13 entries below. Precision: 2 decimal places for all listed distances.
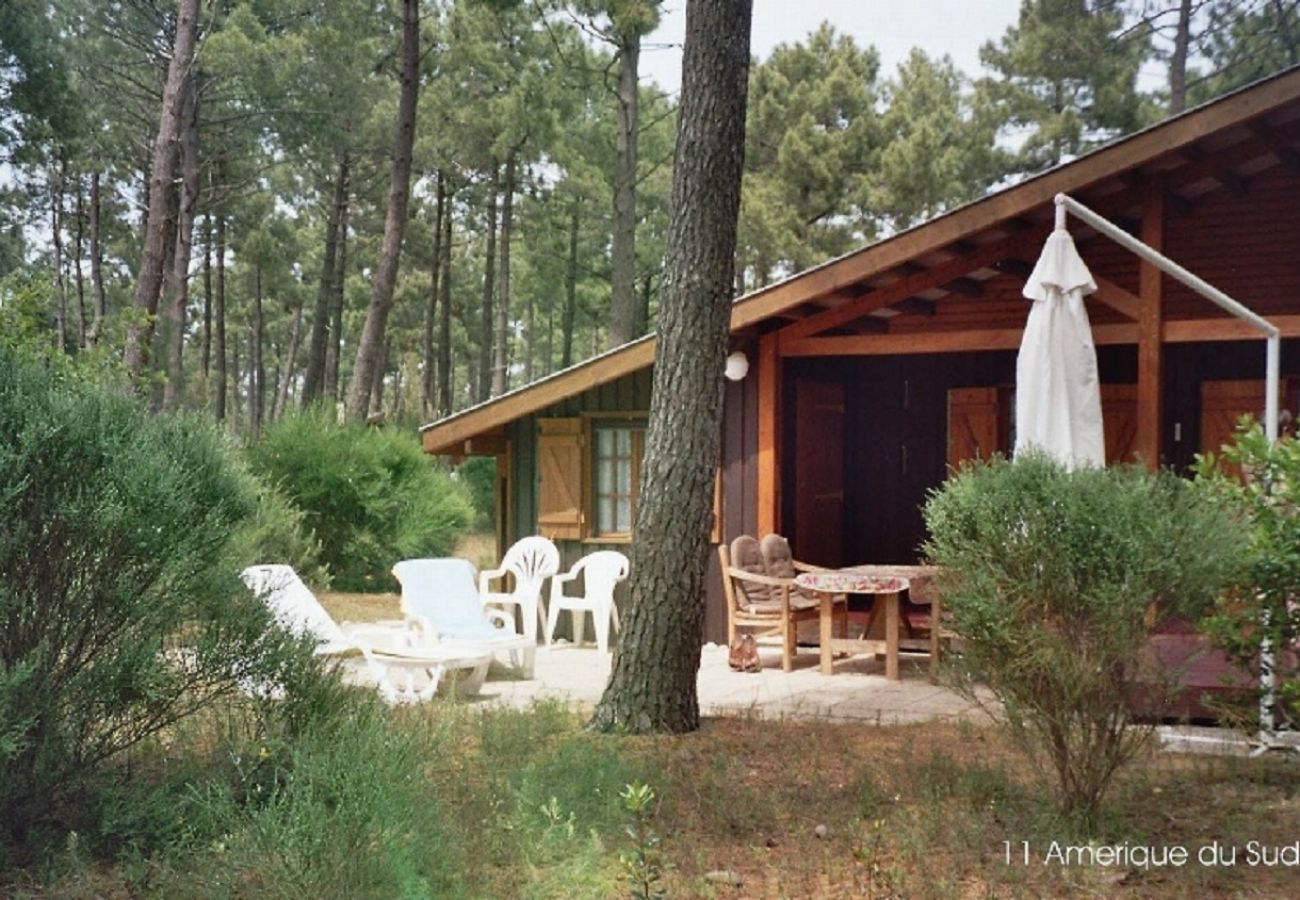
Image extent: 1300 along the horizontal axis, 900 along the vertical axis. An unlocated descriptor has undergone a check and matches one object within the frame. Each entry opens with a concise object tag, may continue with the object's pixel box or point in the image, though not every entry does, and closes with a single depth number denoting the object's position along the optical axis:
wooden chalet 8.41
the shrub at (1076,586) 4.12
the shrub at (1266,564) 4.80
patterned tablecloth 8.22
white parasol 7.12
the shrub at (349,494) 14.21
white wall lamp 9.83
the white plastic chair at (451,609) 8.21
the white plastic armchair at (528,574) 10.11
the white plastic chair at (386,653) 7.30
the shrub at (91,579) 3.85
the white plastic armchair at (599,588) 9.98
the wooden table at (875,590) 8.26
